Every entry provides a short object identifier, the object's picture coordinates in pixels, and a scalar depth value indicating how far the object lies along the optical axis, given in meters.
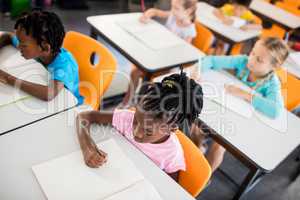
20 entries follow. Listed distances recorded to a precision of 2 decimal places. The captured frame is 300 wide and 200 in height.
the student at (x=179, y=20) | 2.27
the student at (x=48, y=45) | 1.32
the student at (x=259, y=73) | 1.55
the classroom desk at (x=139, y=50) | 1.75
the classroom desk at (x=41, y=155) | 0.90
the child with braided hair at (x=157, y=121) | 1.01
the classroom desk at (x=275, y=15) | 2.88
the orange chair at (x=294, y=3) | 3.41
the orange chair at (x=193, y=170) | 1.05
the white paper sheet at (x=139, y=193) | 0.94
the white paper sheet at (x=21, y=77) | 1.18
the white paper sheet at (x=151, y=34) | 1.95
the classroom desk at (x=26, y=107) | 1.10
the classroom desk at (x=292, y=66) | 2.11
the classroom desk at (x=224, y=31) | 2.40
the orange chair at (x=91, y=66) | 1.54
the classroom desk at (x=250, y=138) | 1.27
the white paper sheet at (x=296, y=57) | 2.26
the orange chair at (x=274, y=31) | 3.02
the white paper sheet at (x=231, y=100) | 1.50
